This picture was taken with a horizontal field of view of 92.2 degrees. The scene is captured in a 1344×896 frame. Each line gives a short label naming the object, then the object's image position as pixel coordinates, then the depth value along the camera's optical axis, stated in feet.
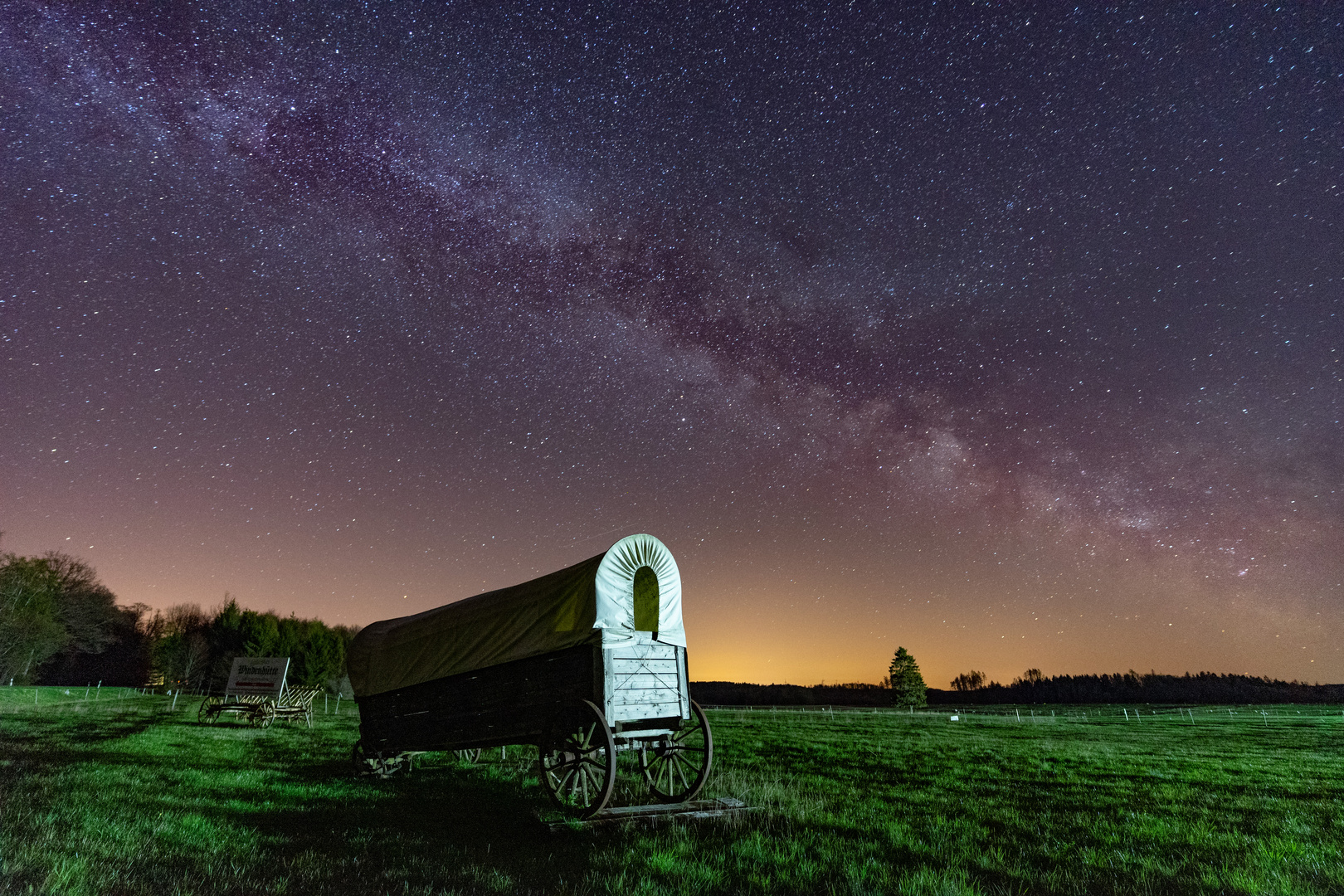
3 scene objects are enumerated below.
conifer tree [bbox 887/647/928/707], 251.39
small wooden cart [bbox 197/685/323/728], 75.72
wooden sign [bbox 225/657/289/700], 81.15
